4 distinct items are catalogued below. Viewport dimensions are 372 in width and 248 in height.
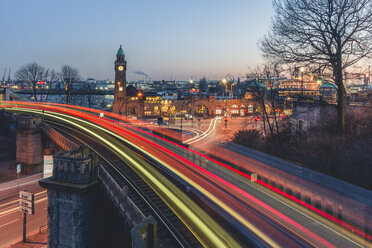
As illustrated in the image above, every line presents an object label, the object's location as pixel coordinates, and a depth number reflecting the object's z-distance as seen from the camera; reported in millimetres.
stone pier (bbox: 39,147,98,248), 15352
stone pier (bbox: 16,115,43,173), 35500
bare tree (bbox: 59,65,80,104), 73375
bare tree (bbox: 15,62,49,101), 71188
